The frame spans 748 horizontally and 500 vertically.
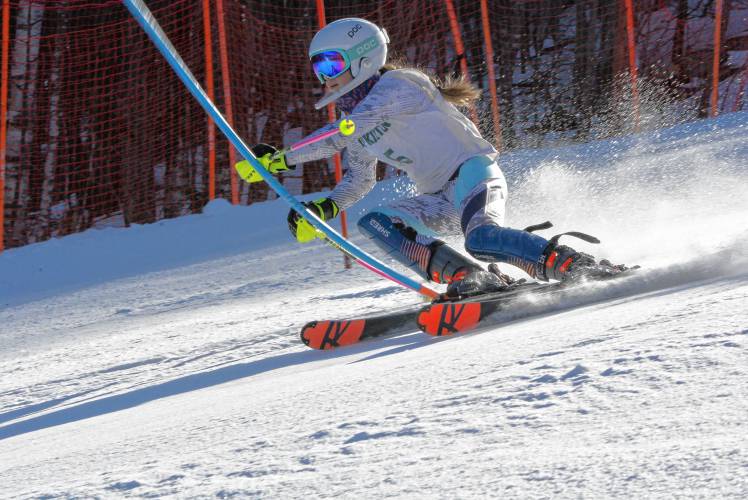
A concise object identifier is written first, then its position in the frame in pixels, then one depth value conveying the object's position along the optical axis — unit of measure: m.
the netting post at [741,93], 21.59
